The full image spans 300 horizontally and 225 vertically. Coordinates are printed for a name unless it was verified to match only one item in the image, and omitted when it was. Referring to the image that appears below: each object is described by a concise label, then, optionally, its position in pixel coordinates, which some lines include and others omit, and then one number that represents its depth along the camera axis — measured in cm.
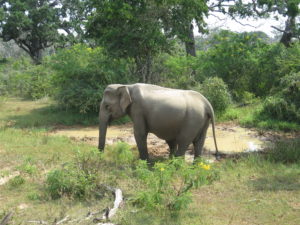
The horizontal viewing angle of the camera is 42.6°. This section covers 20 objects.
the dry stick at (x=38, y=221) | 454
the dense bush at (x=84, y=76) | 1389
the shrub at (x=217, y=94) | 1416
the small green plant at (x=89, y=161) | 595
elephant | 739
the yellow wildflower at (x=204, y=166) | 501
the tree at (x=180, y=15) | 1496
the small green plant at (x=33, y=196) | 554
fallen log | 463
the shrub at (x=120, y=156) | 764
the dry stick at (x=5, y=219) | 407
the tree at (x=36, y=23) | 2980
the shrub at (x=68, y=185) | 552
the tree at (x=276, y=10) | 1975
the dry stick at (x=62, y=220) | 445
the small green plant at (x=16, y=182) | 608
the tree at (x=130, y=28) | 1445
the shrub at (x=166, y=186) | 495
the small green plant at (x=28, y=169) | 651
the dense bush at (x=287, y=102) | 1286
